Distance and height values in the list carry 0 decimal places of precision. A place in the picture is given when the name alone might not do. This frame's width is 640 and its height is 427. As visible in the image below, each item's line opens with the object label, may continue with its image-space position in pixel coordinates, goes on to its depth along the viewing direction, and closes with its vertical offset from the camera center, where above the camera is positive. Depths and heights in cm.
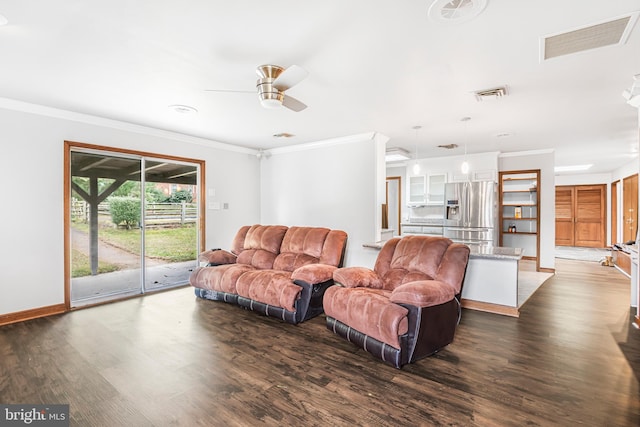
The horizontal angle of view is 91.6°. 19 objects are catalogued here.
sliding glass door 394 -14
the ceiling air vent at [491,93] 297 +116
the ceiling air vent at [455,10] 175 +118
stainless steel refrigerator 581 -1
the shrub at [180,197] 491 +23
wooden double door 942 -12
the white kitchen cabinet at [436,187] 667 +53
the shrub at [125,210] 426 +2
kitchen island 354 -83
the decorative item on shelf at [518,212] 714 -2
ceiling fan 244 +97
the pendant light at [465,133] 398 +118
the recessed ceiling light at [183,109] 351 +119
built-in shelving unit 704 -6
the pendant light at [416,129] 439 +119
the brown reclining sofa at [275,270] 327 -72
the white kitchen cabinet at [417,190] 690 +48
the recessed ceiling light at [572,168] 808 +117
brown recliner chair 236 -74
